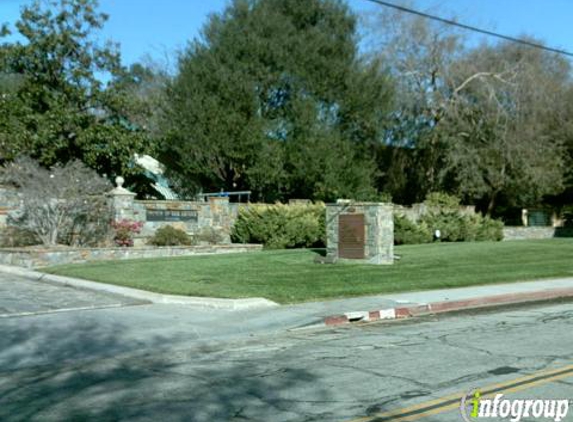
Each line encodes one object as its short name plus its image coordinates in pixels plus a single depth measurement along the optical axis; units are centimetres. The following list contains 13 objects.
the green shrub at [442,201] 3381
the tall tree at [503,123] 3644
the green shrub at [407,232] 2930
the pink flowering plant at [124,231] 2378
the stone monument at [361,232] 1998
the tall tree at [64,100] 2734
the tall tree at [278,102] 3225
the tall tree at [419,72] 3694
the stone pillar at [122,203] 2461
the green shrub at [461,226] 3169
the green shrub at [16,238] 2269
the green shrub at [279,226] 2706
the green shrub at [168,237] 2488
